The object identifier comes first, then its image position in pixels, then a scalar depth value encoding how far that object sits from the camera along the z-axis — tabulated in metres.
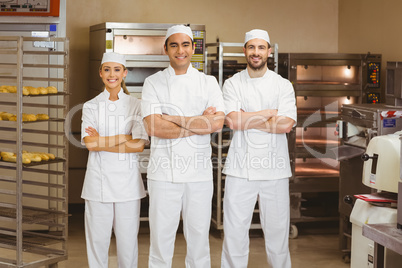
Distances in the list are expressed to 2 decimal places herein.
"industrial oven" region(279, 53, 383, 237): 5.52
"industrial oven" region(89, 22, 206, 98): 5.18
